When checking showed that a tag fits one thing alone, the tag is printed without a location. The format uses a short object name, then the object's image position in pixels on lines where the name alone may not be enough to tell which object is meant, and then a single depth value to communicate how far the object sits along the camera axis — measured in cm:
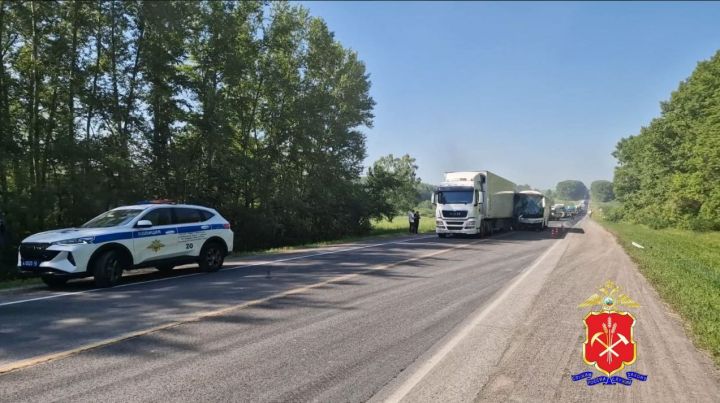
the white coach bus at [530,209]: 3650
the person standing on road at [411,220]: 3291
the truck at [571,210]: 9402
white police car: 920
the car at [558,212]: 7100
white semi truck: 2509
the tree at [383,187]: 4134
